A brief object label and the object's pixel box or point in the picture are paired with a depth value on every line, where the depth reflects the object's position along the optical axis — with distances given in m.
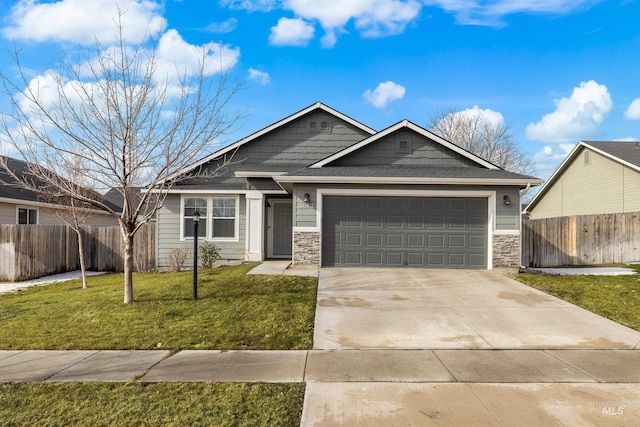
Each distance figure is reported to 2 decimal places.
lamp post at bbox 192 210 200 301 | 7.71
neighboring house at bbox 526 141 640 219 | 17.94
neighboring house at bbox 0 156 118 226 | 14.96
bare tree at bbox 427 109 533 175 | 31.38
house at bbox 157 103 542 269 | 11.10
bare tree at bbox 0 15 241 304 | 7.07
